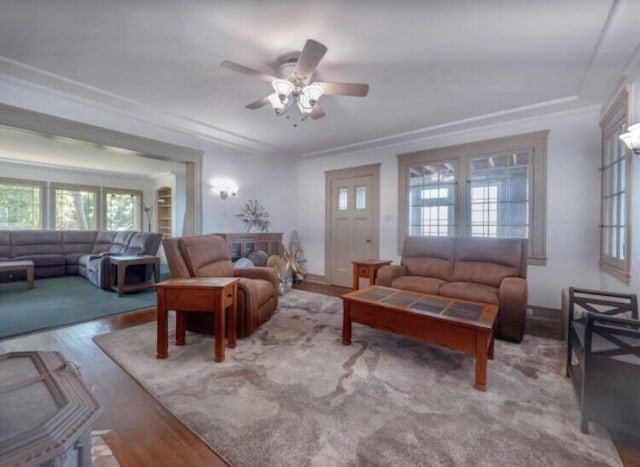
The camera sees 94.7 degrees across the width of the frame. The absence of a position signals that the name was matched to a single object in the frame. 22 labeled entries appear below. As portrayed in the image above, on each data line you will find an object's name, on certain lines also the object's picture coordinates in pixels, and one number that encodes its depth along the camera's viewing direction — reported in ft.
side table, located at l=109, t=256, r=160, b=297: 14.90
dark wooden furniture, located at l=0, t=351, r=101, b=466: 2.10
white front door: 17.48
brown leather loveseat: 9.27
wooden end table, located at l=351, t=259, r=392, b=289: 13.74
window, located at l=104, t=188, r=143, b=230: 26.78
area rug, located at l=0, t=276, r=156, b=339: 10.67
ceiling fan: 7.20
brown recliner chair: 9.47
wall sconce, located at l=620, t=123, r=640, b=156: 6.88
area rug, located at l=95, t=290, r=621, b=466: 4.87
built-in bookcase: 26.55
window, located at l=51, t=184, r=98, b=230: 24.22
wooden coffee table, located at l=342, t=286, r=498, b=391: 6.77
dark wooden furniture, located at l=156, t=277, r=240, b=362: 7.84
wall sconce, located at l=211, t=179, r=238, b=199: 15.65
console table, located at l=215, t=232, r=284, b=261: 16.40
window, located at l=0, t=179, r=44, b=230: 22.00
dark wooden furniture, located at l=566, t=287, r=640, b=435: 4.91
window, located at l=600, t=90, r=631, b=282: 8.69
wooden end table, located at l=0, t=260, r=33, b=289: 14.97
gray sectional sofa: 17.27
